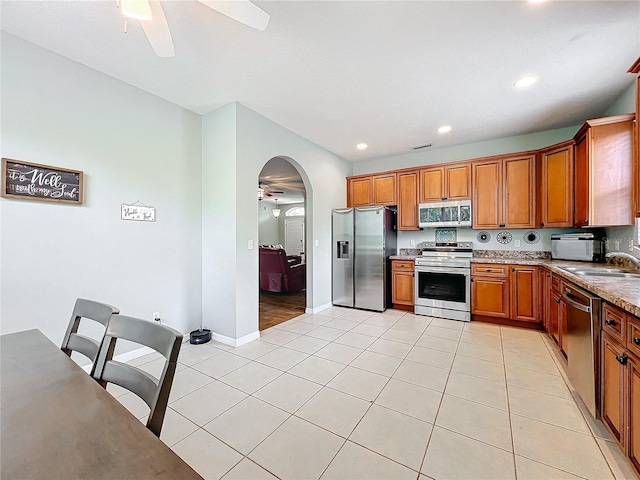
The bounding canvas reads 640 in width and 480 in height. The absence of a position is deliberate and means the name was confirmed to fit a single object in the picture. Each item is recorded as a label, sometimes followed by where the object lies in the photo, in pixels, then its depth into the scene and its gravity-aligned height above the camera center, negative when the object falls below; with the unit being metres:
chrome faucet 2.20 -0.14
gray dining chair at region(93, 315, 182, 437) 0.83 -0.43
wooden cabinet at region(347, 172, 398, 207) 4.82 +0.90
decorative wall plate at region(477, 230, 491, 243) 4.34 +0.04
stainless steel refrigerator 4.45 -0.27
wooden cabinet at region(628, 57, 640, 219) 1.96 +0.69
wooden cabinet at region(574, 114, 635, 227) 2.56 +0.66
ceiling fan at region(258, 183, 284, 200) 7.07 +1.40
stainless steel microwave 4.21 +0.40
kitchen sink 2.28 -0.29
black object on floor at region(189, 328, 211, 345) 3.10 -1.09
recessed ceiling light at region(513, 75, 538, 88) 2.57 +1.51
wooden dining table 0.56 -0.47
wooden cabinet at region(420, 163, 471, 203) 4.22 +0.89
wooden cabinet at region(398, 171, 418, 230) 4.60 +0.66
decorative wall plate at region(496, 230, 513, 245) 4.19 +0.04
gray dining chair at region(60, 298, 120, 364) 1.16 -0.39
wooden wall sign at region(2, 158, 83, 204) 2.05 +0.46
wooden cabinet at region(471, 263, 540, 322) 3.53 -0.69
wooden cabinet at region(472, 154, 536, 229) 3.82 +0.67
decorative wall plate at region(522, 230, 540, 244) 4.01 +0.03
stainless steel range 3.92 -0.66
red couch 5.59 -0.68
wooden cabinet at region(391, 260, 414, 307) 4.38 -0.68
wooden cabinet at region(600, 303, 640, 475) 1.34 -0.79
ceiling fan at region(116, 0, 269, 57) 1.40 +1.20
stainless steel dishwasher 1.76 -0.73
